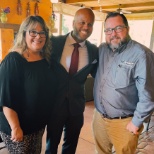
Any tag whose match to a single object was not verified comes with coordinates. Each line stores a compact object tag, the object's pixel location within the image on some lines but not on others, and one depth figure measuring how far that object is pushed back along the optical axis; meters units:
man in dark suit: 1.67
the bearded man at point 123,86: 1.44
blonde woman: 1.29
